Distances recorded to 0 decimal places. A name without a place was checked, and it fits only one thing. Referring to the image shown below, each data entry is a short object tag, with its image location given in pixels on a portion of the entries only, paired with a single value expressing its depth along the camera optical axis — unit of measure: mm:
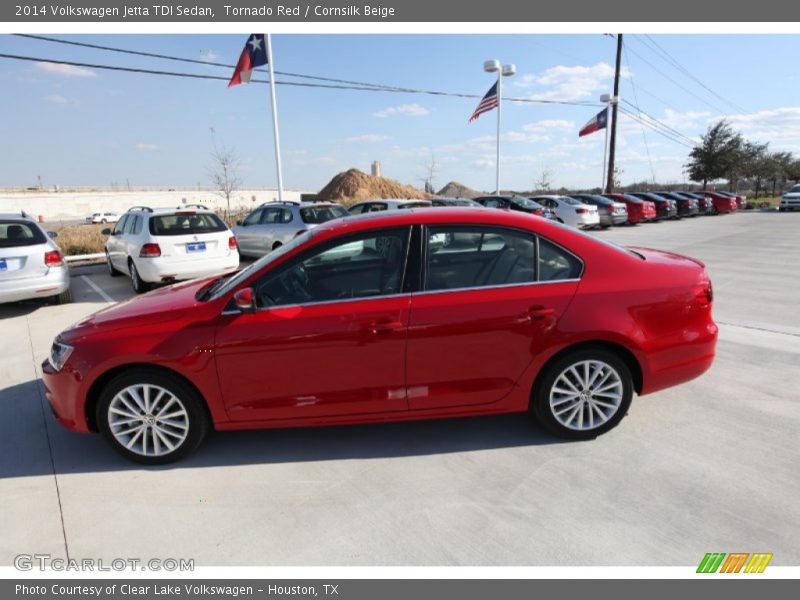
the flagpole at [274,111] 16047
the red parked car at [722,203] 29344
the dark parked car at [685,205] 26141
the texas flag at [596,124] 28156
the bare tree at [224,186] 32219
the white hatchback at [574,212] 18703
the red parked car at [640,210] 22031
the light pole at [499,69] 22875
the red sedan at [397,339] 3068
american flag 23625
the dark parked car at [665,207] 24125
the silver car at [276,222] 10797
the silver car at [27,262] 7012
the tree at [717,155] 38875
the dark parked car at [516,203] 17314
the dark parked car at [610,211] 20281
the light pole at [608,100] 28828
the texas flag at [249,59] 15758
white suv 8195
